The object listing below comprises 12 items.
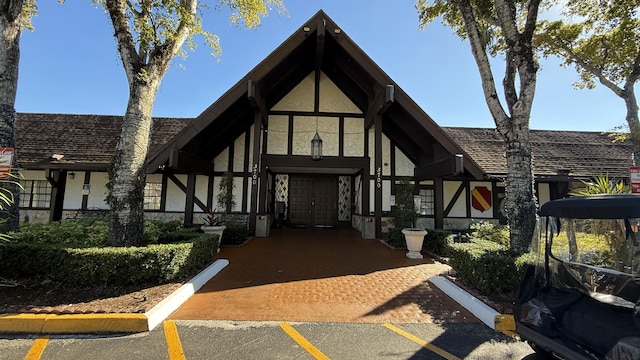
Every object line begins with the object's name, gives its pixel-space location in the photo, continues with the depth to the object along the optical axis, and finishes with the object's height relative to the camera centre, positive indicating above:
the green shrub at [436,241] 8.07 -0.99
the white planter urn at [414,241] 7.63 -0.91
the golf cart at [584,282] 2.28 -0.66
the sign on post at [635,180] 5.00 +0.52
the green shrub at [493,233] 7.90 -0.71
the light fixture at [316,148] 11.17 +2.12
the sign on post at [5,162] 4.42 +0.56
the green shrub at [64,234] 5.27 -0.68
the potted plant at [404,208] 8.92 -0.06
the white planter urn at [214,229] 7.93 -0.71
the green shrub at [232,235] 8.79 -0.96
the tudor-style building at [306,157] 10.75 +1.88
